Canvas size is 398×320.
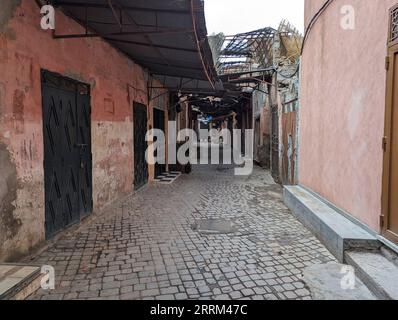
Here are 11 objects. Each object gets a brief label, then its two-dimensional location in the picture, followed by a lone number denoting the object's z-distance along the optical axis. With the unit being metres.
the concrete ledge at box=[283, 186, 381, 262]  3.63
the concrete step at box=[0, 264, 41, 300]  2.70
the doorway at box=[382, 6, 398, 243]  3.26
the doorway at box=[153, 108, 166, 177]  10.65
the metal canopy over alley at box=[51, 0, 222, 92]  4.29
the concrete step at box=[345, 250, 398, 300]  2.77
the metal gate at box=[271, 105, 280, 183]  10.45
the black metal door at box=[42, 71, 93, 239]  4.36
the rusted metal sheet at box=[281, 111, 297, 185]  7.88
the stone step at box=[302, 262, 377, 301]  2.98
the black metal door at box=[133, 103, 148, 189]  8.45
